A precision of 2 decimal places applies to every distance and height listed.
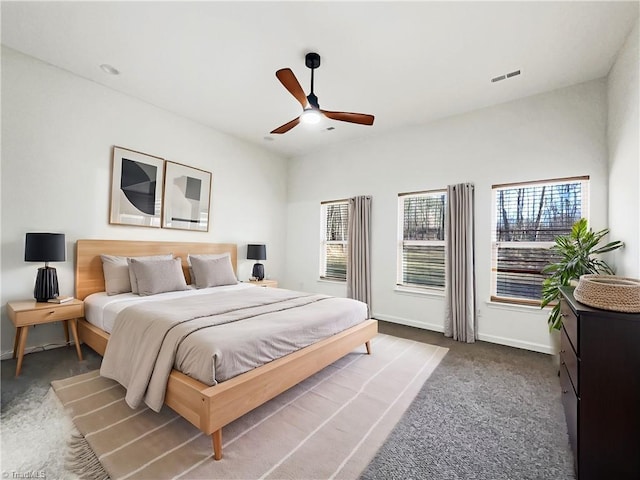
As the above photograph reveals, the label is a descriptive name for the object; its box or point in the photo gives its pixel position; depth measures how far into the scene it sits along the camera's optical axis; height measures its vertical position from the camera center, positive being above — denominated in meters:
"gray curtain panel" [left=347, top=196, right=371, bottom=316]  4.75 +0.00
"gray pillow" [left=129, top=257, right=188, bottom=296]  3.24 -0.33
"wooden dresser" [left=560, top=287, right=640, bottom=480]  1.39 -0.71
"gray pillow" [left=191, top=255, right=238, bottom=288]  3.87 -0.33
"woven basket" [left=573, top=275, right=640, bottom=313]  1.43 -0.22
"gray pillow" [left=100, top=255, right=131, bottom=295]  3.25 -0.32
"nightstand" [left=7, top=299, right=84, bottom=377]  2.55 -0.64
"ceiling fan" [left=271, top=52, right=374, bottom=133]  2.32 +1.34
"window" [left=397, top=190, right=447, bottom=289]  4.25 +0.20
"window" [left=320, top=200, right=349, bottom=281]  5.30 +0.19
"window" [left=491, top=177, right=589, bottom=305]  3.33 +0.30
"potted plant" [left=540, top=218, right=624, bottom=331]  2.61 -0.09
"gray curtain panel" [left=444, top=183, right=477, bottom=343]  3.75 -0.22
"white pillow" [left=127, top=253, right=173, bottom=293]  3.26 -0.15
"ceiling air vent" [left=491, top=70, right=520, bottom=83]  3.01 +1.90
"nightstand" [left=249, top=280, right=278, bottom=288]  4.70 -0.56
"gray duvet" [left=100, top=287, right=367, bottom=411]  1.79 -0.63
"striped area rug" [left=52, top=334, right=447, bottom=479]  1.57 -1.19
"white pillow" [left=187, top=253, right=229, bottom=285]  4.02 -0.11
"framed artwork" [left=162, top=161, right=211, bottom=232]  4.07 +0.76
